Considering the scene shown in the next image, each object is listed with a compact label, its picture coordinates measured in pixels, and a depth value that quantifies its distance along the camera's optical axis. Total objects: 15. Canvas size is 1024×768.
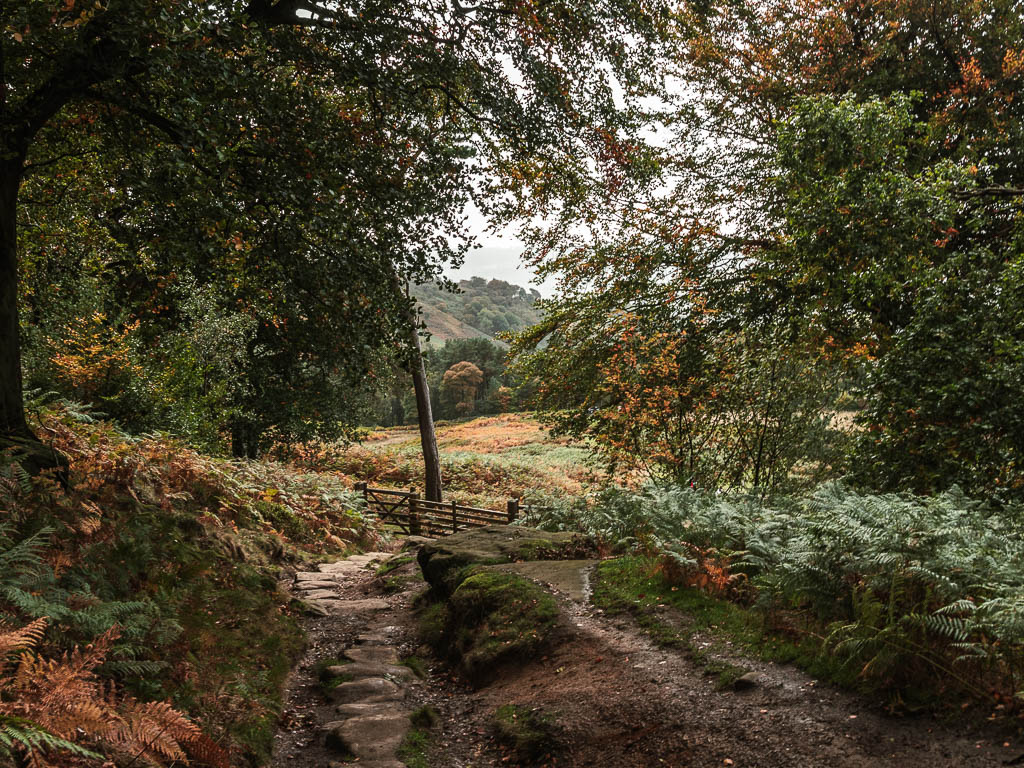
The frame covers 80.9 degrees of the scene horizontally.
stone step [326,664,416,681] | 6.15
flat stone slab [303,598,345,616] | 8.29
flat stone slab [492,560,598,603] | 6.99
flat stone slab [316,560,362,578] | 11.27
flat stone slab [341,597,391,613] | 8.86
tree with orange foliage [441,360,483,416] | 70.94
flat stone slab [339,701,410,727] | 5.30
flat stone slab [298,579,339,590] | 9.79
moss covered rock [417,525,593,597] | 8.48
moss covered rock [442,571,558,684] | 6.08
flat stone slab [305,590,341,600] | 9.20
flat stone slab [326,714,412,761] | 4.59
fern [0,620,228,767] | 2.89
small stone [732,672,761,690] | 4.54
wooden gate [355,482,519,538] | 16.81
